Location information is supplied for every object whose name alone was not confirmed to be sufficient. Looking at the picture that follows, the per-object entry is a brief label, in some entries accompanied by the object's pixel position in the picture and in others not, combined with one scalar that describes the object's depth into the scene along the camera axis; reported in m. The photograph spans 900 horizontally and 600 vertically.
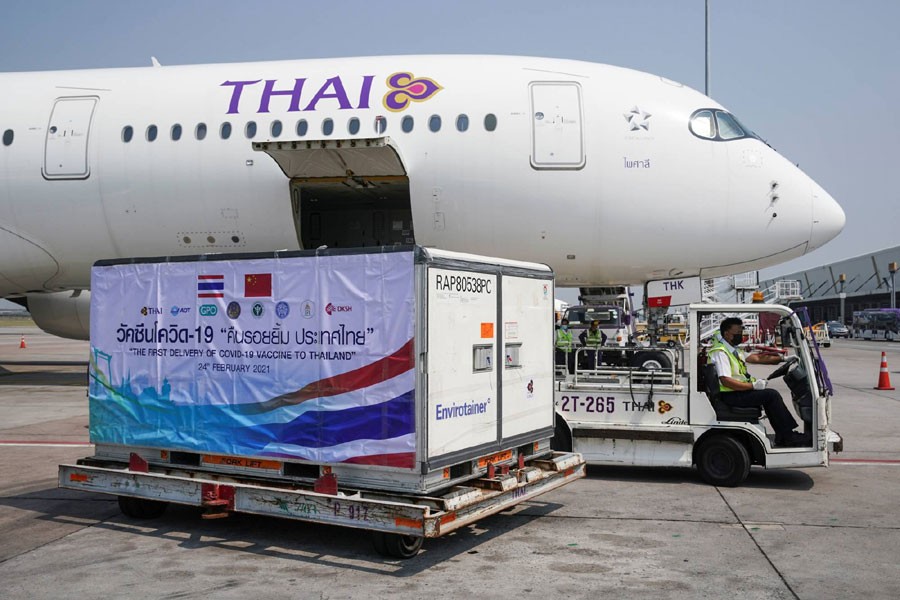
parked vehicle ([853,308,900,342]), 68.44
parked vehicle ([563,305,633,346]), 29.41
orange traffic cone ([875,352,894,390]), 20.64
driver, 9.34
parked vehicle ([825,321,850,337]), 74.00
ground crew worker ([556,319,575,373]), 15.68
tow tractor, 9.25
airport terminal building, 88.38
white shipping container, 6.70
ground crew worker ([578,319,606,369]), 19.65
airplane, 14.05
